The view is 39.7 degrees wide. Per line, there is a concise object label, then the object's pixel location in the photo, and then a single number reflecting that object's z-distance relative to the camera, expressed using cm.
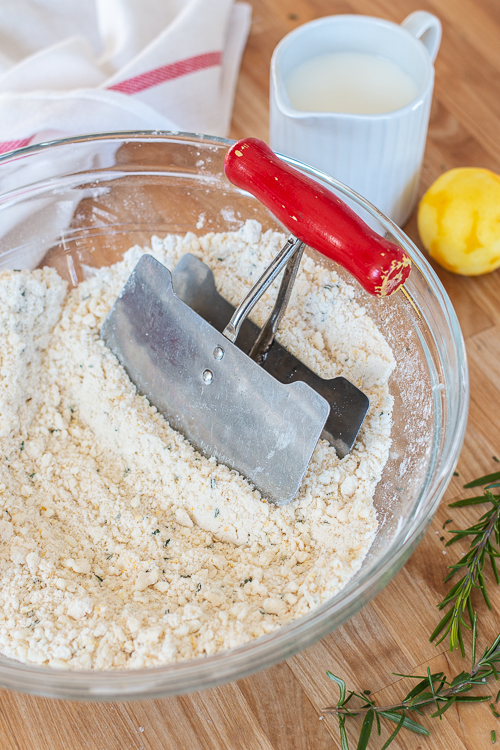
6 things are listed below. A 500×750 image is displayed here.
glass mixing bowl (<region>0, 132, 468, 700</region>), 54
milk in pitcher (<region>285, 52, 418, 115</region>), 89
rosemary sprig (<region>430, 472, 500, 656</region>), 65
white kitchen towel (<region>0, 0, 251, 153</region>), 88
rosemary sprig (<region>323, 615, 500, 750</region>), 61
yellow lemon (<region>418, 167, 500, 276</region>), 83
